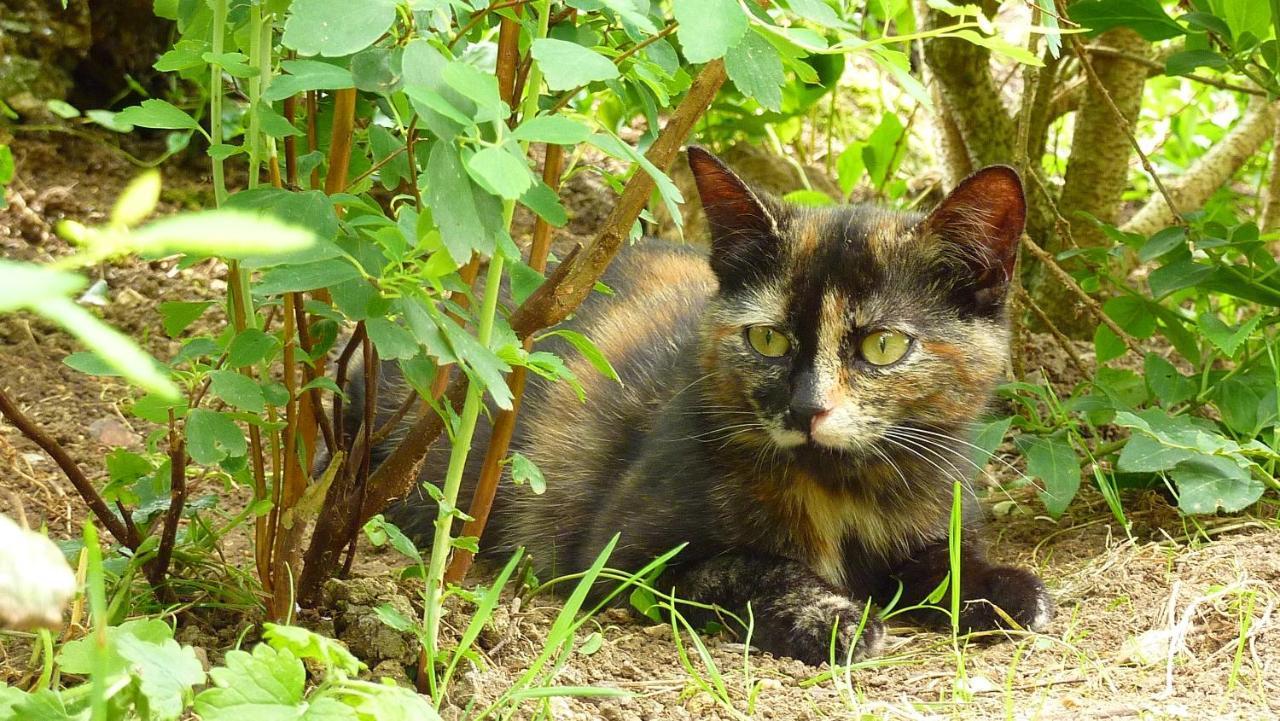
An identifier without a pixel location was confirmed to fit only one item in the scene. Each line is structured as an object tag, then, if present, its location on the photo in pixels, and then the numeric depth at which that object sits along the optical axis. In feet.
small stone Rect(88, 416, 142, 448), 10.68
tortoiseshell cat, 8.20
